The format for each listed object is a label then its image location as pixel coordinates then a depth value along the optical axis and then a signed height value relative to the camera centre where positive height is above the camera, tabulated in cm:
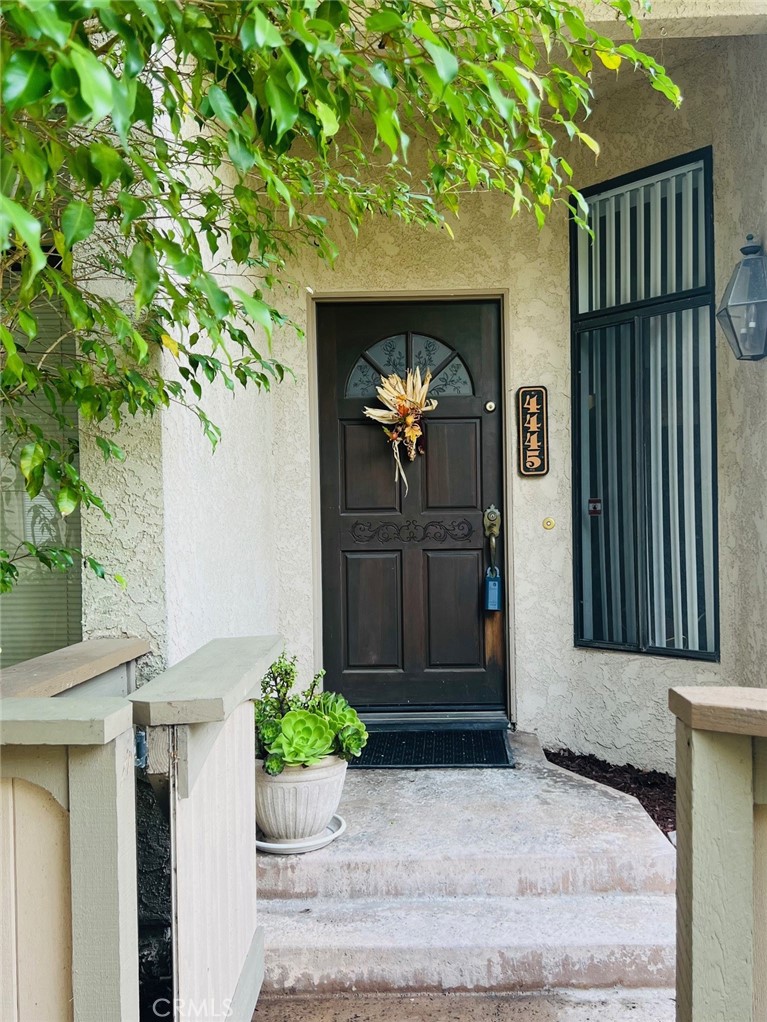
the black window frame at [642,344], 313 +71
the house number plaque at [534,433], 357 +35
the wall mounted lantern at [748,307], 272 +70
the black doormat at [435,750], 310 -103
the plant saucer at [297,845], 229 -101
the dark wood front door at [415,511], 369 -1
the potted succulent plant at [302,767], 225 -76
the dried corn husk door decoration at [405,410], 362 +47
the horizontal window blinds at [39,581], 201 -18
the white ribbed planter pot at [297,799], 225 -85
